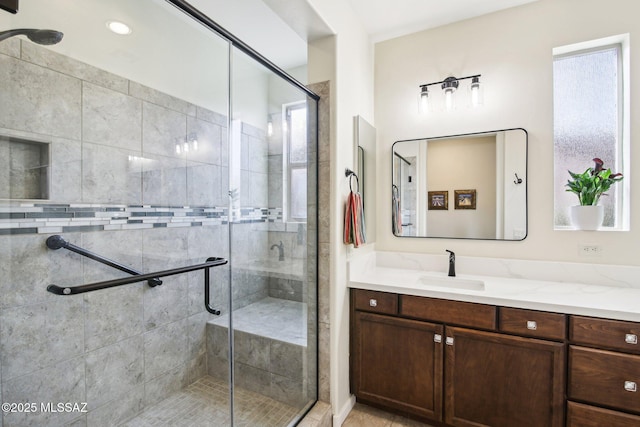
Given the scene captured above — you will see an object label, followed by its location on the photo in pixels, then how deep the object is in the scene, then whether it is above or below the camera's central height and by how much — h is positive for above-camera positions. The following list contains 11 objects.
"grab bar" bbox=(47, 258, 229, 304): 1.21 -0.29
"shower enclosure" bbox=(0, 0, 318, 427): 1.29 -0.06
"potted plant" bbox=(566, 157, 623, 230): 1.94 +0.14
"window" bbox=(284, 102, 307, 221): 1.96 +0.33
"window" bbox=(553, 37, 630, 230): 2.02 +0.65
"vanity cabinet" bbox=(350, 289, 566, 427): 1.64 -0.90
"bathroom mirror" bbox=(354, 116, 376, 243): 2.29 +0.36
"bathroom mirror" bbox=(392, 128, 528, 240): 2.20 +0.20
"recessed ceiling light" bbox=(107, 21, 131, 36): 1.50 +0.92
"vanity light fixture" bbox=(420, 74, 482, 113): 2.28 +0.92
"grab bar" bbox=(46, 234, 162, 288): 1.36 -0.18
